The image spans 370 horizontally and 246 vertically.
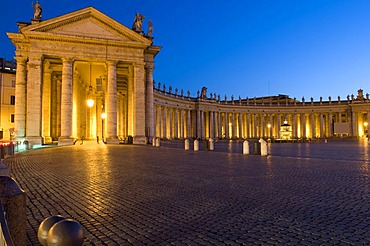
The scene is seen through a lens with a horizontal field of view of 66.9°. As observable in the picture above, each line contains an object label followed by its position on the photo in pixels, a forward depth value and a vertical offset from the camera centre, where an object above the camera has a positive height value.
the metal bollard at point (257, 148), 21.02 -1.20
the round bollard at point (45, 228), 2.92 -0.99
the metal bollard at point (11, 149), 20.19 -1.00
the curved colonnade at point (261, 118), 72.59 +4.46
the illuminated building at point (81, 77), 33.50 +8.03
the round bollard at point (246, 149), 21.58 -1.26
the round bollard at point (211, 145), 27.16 -1.17
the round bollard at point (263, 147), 19.81 -1.03
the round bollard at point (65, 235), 2.61 -0.94
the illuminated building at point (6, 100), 60.80 +7.69
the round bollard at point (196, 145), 26.23 -1.12
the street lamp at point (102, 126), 46.50 +1.30
